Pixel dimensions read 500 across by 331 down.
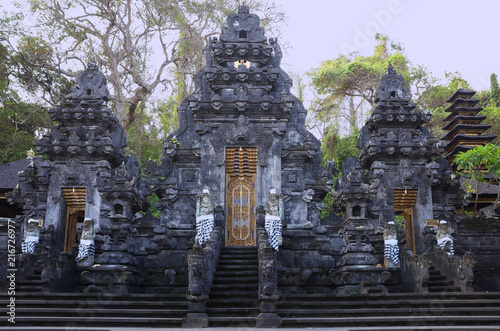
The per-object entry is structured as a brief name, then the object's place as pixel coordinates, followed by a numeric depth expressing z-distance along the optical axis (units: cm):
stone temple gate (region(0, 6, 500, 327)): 1323
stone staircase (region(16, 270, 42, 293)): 1290
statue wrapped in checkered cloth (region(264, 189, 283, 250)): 1341
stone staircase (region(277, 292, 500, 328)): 904
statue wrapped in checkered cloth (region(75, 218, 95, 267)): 1396
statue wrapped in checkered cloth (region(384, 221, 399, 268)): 1370
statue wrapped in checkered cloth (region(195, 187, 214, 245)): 1360
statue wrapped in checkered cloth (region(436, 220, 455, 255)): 1412
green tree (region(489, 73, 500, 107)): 3222
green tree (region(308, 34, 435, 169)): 3153
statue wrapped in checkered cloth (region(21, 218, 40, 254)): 1464
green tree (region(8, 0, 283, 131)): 2562
